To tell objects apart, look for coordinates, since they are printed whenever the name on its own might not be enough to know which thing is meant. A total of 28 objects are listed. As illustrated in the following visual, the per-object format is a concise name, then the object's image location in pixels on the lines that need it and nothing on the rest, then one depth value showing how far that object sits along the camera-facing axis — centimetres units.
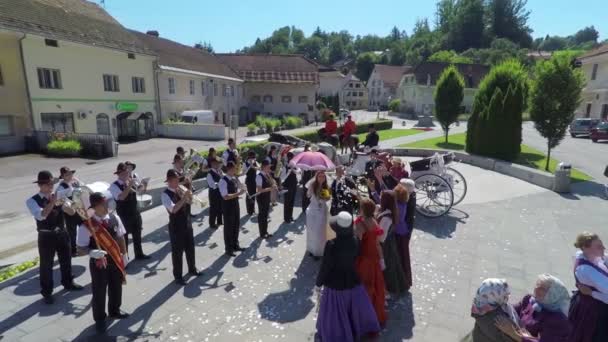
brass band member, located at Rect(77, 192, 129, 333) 470
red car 2522
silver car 2848
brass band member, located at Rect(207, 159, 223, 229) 841
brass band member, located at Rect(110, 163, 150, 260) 690
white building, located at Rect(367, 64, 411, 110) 8356
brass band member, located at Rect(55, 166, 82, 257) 662
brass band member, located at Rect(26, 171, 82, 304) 542
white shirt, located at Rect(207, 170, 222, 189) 845
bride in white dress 688
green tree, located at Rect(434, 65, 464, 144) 2191
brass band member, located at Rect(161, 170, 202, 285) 589
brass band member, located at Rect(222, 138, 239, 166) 1017
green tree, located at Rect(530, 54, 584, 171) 1345
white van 3148
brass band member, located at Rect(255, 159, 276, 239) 795
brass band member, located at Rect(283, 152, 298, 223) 938
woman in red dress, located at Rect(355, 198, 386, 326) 452
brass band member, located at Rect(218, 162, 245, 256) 694
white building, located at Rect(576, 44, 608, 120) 3572
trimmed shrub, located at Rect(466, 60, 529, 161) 1528
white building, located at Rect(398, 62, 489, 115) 5675
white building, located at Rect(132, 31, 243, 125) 3175
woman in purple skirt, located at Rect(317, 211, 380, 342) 421
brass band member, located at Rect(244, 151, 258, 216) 953
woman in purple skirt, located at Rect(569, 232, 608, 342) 352
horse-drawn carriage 932
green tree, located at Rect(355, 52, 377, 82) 11194
